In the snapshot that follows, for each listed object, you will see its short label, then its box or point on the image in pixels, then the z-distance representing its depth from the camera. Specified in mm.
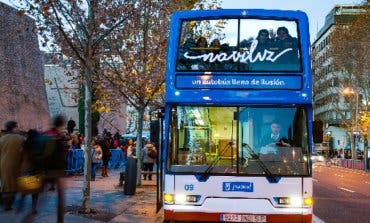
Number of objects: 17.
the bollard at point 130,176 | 19328
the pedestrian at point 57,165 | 10711
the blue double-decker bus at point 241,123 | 10945
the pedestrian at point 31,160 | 10711
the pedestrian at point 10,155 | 13336
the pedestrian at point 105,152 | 28294
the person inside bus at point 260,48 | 11336
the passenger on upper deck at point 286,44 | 11289
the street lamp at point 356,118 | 63031
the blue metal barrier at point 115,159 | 37706
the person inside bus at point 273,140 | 10984
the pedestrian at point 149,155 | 27498
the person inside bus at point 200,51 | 11414
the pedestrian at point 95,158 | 26047
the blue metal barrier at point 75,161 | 26327
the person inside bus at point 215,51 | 11375
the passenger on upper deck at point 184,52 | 11398
